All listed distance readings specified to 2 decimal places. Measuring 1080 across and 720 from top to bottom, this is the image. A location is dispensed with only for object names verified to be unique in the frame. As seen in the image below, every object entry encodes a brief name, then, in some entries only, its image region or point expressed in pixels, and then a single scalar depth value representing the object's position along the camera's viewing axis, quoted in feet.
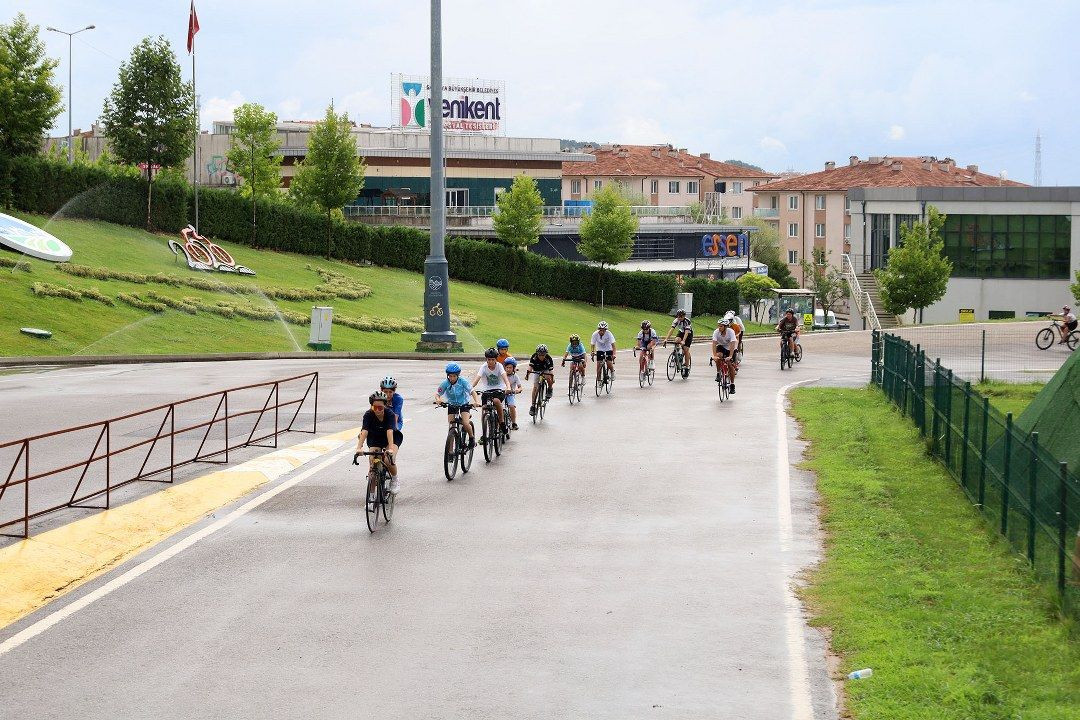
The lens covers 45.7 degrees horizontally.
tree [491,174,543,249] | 236.63
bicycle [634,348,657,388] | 102.42
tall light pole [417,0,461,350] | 124.77
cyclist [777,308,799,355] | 125.70
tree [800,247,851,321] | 331.77
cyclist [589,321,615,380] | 92.63
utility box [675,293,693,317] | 237.66
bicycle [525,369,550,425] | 79.66
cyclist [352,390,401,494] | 48.14
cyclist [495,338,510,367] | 71.51
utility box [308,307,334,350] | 131.03
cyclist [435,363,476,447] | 57.41
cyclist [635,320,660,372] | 100.42
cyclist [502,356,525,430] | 69.97
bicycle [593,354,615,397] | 95.66
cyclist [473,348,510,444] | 65.31
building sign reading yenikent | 323.57
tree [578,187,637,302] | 241.96
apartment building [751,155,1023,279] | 375.04
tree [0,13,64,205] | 181.37
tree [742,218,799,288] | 384.88
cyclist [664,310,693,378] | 104.94
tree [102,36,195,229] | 192.54
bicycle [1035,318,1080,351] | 147.01
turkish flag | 184.02
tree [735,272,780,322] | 267.80
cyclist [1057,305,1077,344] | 142.75
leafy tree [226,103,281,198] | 259.80
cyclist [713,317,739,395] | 91.86
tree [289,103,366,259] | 213.46
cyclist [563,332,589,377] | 86.84
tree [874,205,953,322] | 211.00
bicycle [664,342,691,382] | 109.19
